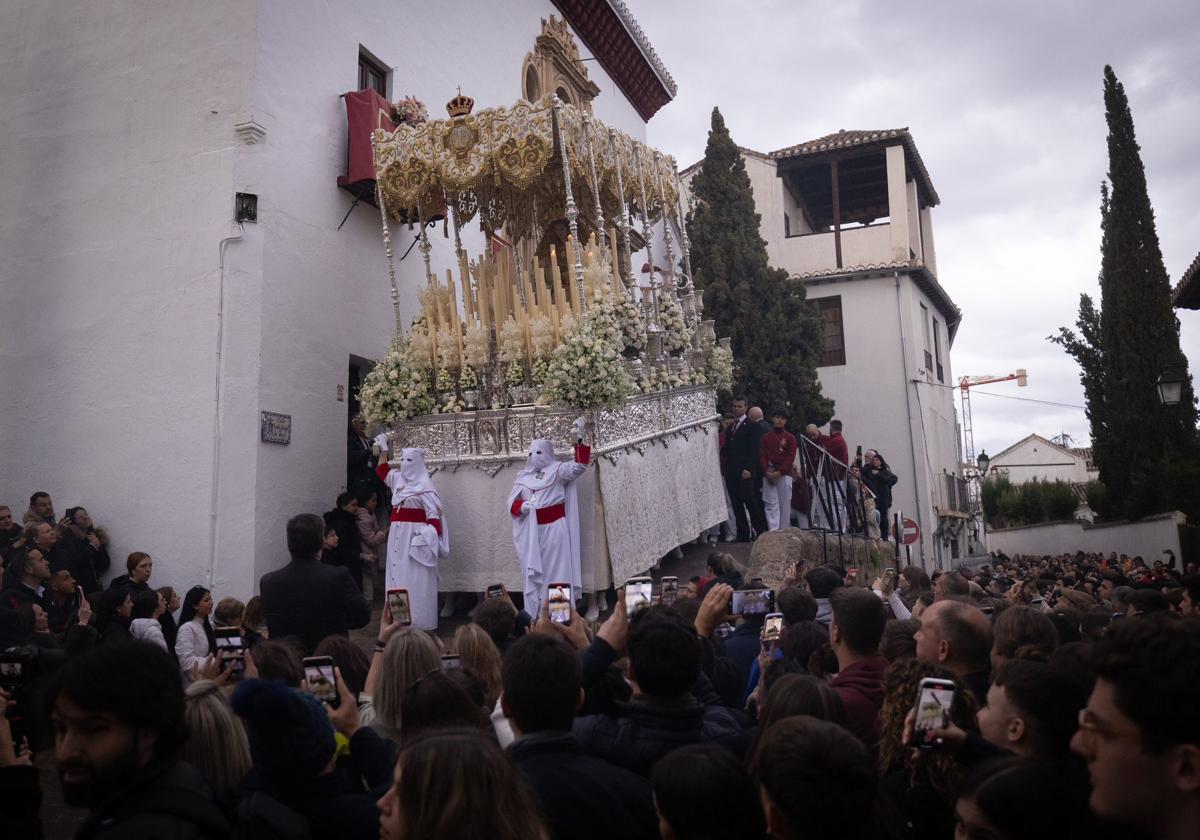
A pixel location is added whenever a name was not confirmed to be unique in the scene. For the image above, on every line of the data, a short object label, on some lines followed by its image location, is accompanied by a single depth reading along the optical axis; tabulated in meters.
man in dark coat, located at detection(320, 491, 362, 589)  9.99
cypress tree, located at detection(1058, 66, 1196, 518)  19.97
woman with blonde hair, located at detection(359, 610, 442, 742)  3.52
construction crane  48.94
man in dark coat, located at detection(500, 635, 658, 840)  2.54
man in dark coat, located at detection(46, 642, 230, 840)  2.30
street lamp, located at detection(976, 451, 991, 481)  26.96
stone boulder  10.55
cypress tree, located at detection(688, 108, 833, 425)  19.89
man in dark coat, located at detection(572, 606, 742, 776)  2.95
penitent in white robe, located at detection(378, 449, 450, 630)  8.87
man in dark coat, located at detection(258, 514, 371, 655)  5.60
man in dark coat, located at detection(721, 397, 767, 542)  13.42
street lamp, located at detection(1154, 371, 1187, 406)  12.58
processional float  9.80
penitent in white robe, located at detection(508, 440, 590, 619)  8.94
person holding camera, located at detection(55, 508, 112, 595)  9.30
